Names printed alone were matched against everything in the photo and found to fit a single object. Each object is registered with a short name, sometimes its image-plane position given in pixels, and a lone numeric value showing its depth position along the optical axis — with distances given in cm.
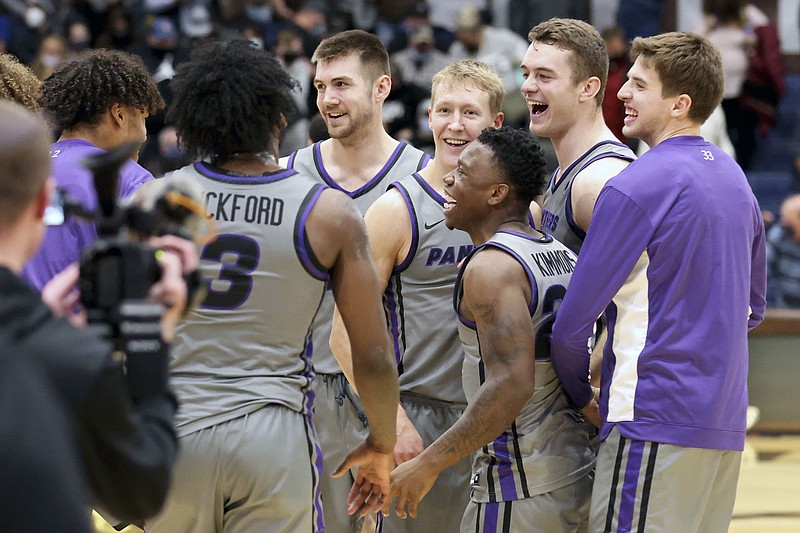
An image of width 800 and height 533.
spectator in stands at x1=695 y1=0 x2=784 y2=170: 2145
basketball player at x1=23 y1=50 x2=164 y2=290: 830
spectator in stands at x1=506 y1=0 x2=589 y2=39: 2381
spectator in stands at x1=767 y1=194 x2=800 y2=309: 1755
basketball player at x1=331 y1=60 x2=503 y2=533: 889
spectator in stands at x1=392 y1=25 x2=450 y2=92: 2286
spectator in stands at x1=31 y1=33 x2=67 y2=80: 2239
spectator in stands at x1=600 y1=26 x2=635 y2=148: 1956
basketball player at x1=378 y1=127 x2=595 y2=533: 725
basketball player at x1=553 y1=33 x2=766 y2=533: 703
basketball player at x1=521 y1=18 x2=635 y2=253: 873
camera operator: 387
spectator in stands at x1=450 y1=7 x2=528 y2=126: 2159
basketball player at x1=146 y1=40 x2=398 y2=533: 657
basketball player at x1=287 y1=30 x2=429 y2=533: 950
